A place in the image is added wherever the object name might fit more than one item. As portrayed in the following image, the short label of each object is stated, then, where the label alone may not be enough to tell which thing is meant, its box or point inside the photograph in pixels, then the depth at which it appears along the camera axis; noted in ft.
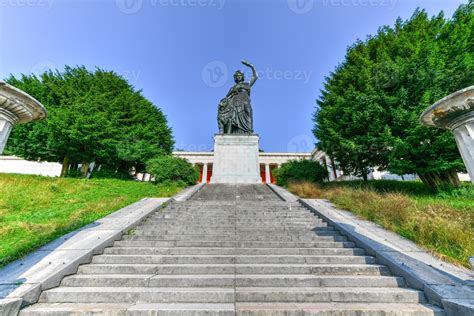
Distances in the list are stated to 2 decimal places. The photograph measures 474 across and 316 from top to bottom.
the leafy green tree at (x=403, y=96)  29.01
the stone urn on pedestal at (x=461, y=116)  8.81
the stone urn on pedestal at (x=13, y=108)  8.62
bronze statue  59.47
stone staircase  9.68
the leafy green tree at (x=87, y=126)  56.54
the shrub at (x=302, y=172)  50.11
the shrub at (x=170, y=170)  49.11
